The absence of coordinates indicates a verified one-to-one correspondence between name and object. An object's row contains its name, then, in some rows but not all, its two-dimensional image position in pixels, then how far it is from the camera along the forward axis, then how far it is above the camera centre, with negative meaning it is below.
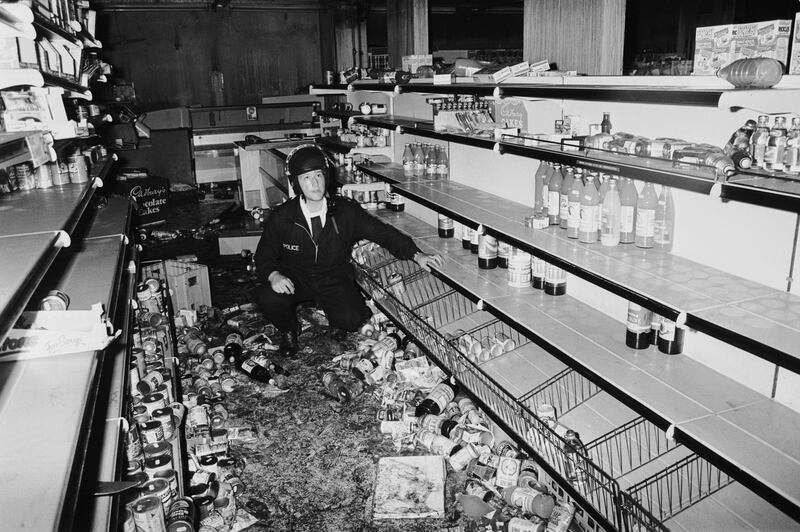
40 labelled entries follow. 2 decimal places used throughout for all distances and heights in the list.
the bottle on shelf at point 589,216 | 3.08 -0.59
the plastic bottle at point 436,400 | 3.79 -1.80
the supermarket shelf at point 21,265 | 1.55 -0.45
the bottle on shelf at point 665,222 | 2.88 -0.59
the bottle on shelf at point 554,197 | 3.47 -0.55
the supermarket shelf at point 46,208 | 2.58 -0.46
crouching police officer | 4.95 -1.19
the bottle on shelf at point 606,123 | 3.12 -0.15
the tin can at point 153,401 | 3.38 -1.56
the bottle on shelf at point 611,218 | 3.03 -0.60
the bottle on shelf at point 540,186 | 3.69 -0.53
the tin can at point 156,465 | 2.91 -1.64
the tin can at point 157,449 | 3.00 -1.61
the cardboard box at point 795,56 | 2.14 +0.10
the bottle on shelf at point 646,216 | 2.85 -0.55
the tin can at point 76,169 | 4.01 -0.36
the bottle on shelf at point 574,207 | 3.18 -0.56
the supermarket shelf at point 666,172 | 1.81 -0.28
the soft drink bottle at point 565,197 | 3.36 -0.54
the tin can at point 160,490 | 2.76 -1.65
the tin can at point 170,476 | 2.89 -1.67
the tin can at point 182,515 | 2.67 -1.74
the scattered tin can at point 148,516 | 2.54 -1.62
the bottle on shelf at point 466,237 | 4.55 -0.99
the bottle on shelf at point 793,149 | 2.05 -0.20
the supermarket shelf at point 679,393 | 2.02 -1.17
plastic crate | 5.54 -1.51
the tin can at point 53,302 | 2.50 -0.75
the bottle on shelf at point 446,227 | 4.89 -0.98
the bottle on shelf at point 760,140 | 2.15 -0.18
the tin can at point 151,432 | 3.10 -1.57
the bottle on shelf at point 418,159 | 5.52 -0.52
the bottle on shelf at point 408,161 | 5.51 -0.54
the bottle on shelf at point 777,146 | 2.08 -0.19
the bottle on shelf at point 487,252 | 4.08 -0.99
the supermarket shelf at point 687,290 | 1.99 -0.76
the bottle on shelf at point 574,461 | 2.64 -1.53
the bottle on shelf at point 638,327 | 2.85 -1.05
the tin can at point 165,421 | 3.23 -1.59
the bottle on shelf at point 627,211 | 2.98 -0.55
